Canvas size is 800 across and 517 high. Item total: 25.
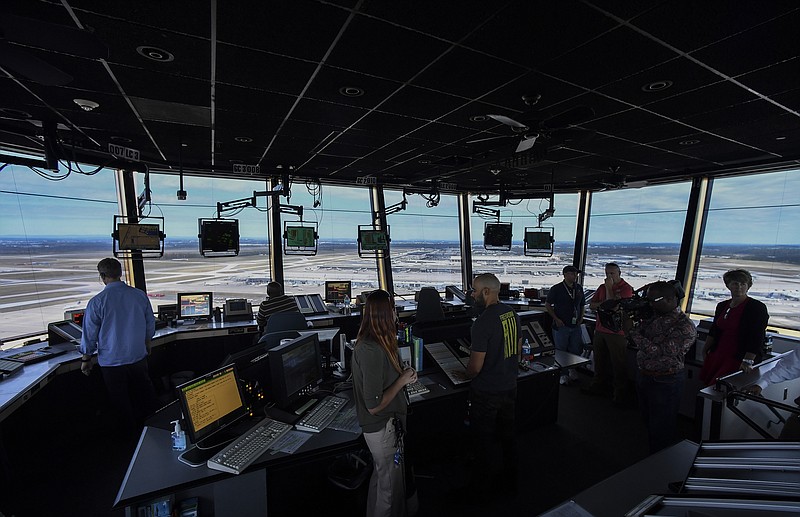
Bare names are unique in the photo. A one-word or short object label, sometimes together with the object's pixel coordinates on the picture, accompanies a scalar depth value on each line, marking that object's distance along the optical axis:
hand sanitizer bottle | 2.12
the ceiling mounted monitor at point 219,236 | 5.51
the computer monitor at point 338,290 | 7.14
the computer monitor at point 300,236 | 6.27
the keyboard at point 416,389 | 2.93
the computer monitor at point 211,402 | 2.00
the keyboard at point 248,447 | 1.95
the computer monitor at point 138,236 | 4.96
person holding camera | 2.94
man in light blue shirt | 3.61
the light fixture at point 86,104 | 3.27
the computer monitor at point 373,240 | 6.90
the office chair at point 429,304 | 5.68
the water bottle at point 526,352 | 3.79
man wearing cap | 5.56
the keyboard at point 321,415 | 2.38
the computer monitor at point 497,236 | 7.68
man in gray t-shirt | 2.71
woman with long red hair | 2.12
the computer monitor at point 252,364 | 2.42
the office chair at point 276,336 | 3.28
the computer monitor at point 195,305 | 5.79
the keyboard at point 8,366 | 3.35
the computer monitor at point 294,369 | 2.56
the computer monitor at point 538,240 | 7.55
